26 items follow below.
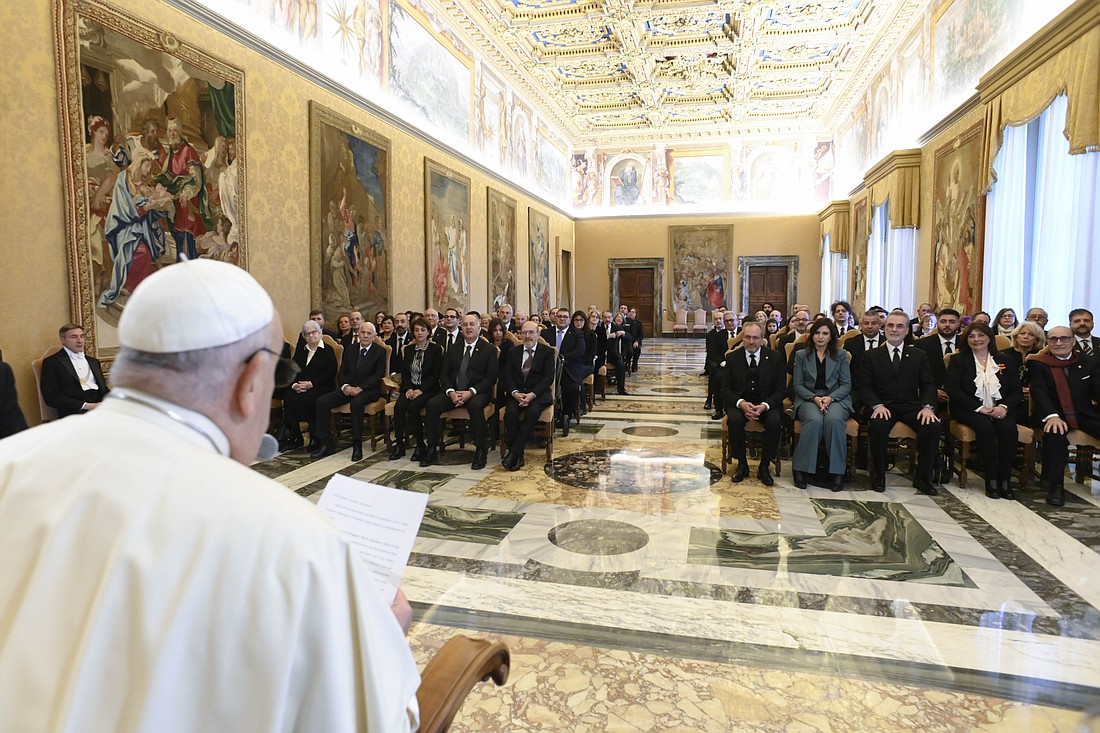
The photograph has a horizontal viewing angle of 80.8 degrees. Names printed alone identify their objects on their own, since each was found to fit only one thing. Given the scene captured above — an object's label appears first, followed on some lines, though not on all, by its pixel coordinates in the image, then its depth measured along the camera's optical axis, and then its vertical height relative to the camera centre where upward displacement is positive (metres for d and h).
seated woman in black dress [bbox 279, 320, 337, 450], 7.57 -0.90
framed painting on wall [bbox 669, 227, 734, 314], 24.38 +1.62
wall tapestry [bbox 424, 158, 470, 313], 12.60 +1.49
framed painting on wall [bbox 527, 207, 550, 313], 19.84 +1.66
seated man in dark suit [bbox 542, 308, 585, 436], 8.83 -0.86
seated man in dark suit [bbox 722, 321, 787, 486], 6.34 -0.86
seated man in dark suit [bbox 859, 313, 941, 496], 5.98 -0.85
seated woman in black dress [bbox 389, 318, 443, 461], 7.26 -0.80
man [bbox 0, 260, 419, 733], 0.92 -0.42
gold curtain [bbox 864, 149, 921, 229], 12.30 +2.30
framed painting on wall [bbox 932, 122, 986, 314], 9.61 +1.32
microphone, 1.54 -0.34
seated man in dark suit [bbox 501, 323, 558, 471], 6.98 -0.90
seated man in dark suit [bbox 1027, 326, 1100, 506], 5.68 -0.80
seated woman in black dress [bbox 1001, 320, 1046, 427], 6.49 -0.40
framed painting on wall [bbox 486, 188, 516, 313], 16.20 +1.55
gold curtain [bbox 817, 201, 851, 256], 18.94 +2.35
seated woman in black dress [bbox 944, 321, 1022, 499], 5.80 -0.85
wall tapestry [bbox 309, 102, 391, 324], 9.16 +1.42
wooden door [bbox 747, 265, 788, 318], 24.61 +0.85
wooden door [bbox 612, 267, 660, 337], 25.80 +0.66
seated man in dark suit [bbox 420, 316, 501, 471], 6.98 -0.86
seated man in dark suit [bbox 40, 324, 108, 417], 5.48 -0.60
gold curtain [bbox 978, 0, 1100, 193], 6.47 +2.62
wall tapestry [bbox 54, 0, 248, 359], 5.79 +1.55
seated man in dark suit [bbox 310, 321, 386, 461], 7.27 -0.89
